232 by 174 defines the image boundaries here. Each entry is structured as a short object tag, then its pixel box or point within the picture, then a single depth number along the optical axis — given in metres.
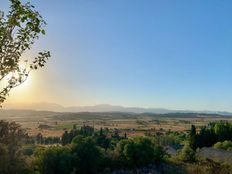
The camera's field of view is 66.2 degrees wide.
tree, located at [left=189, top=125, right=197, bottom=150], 33.20
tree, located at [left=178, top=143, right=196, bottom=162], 27.08
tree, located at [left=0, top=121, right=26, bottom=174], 16.02
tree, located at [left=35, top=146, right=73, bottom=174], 21.65
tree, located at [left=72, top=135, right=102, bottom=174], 22.71
